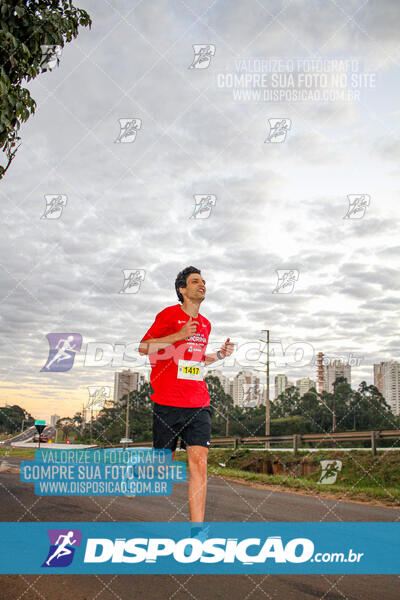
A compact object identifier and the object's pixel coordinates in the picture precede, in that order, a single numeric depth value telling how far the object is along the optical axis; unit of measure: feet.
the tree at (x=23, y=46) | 15.17
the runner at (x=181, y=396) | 13.35
